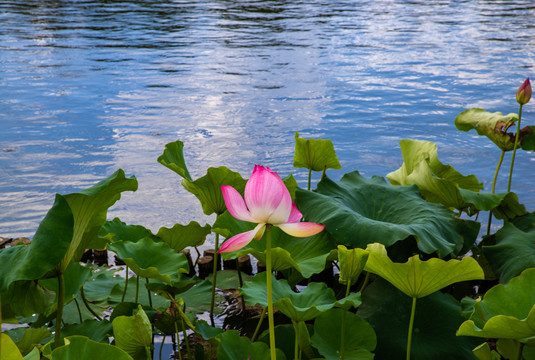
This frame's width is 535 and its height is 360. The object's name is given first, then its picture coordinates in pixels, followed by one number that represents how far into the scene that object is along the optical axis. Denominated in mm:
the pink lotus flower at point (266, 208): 3078
